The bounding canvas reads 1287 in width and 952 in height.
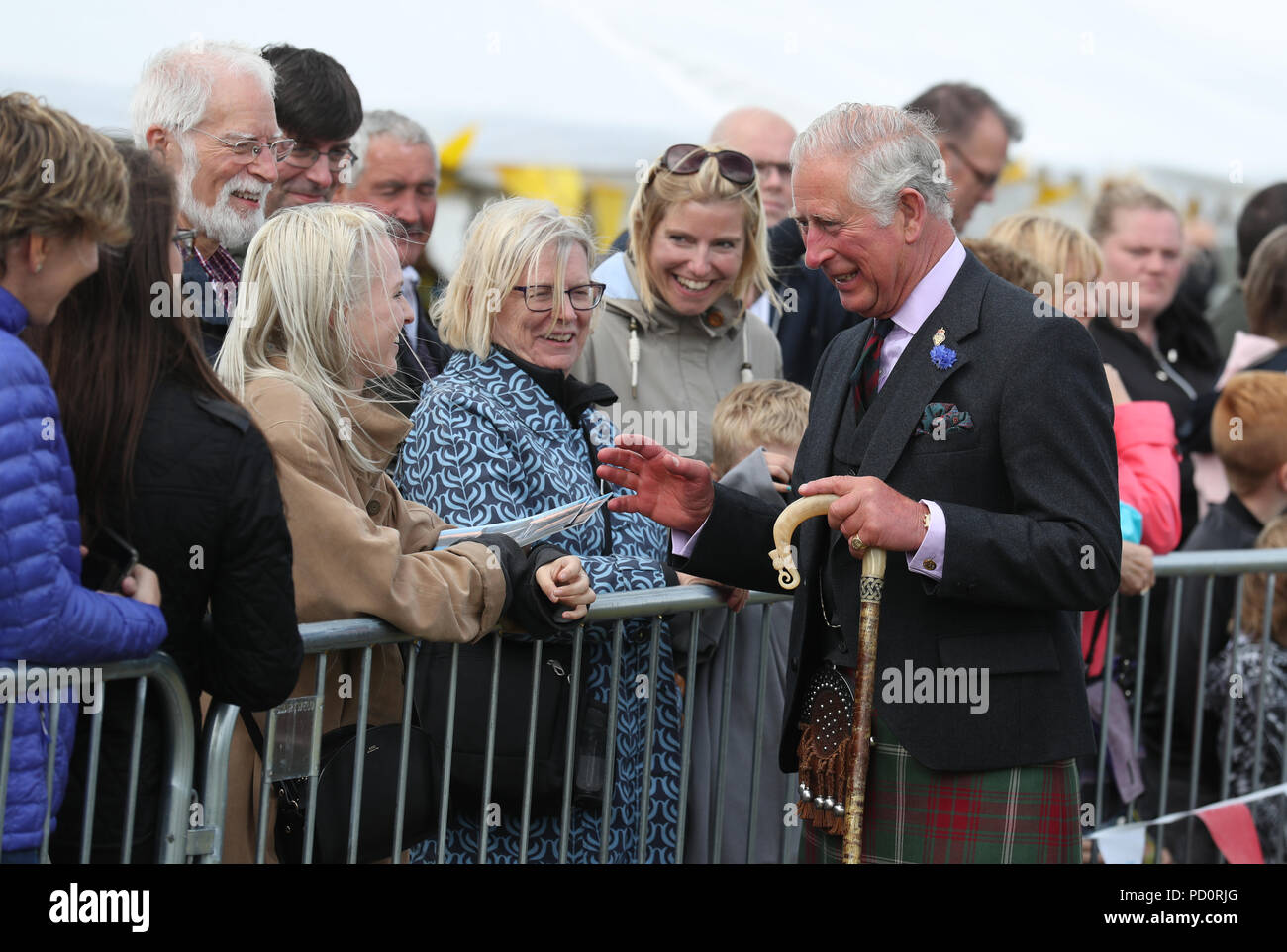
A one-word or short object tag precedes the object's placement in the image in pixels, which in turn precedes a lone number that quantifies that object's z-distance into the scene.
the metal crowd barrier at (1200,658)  4.87
